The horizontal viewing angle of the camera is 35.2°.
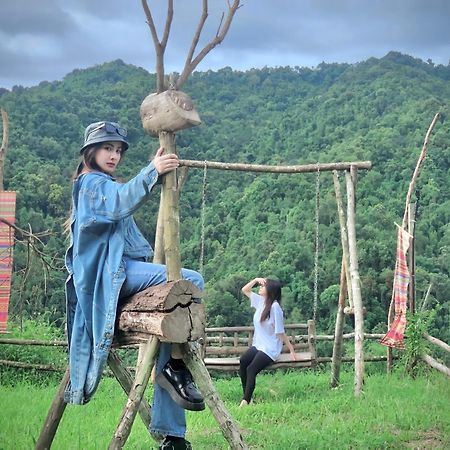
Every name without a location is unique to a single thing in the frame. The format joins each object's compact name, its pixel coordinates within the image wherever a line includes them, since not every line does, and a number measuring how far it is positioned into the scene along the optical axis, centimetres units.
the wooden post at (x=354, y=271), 609
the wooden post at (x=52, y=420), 336
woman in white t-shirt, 632
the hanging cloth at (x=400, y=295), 684
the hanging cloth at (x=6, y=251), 747
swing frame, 609
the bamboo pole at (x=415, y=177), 725
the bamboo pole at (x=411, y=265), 705
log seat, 282
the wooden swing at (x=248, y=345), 686
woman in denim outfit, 294
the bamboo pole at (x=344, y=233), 628
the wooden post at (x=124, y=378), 334
